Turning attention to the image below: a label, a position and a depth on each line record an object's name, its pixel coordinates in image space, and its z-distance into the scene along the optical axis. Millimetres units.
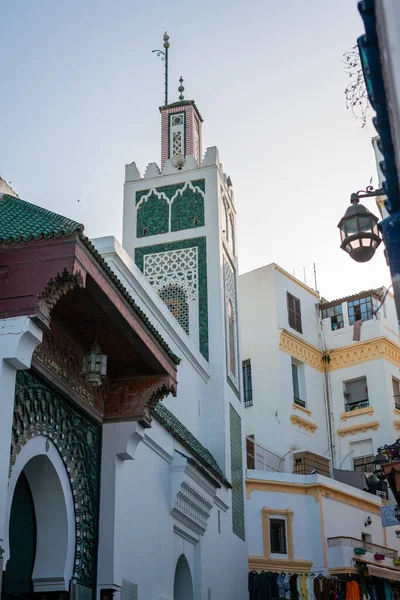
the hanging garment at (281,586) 16984
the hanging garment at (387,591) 19516
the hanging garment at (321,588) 17688
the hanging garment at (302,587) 17656
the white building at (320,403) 18828
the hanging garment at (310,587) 17750
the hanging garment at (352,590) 18078
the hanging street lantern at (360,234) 6383
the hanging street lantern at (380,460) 14005
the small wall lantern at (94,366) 8703
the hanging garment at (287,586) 17172
